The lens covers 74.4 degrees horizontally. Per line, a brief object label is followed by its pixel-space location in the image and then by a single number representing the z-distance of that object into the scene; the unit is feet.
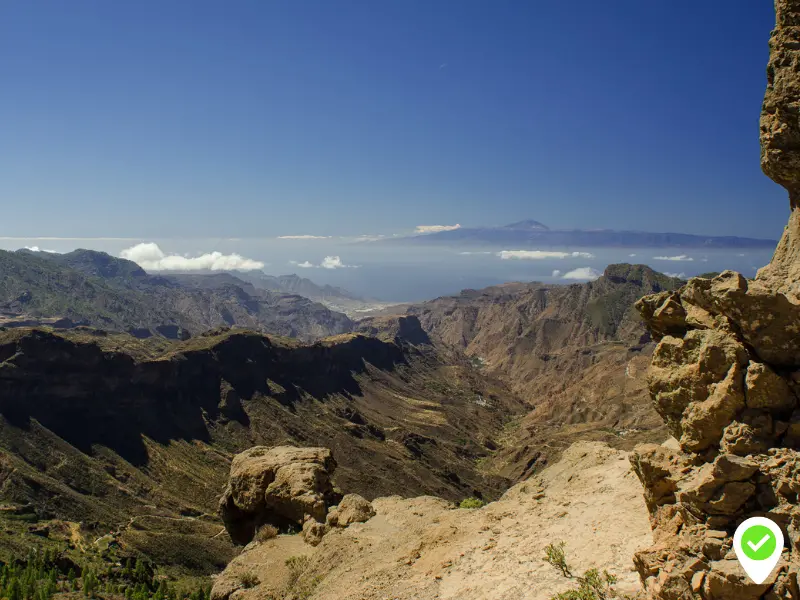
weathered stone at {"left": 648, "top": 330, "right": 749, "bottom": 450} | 44.50
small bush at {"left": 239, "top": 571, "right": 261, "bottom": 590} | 80.59
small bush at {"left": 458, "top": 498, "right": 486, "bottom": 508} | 120.88
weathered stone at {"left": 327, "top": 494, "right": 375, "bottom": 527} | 92.73
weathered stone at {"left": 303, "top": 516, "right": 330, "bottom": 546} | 92.22
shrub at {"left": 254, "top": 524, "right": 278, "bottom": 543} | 99.96
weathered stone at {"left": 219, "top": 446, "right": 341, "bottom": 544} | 104.01
